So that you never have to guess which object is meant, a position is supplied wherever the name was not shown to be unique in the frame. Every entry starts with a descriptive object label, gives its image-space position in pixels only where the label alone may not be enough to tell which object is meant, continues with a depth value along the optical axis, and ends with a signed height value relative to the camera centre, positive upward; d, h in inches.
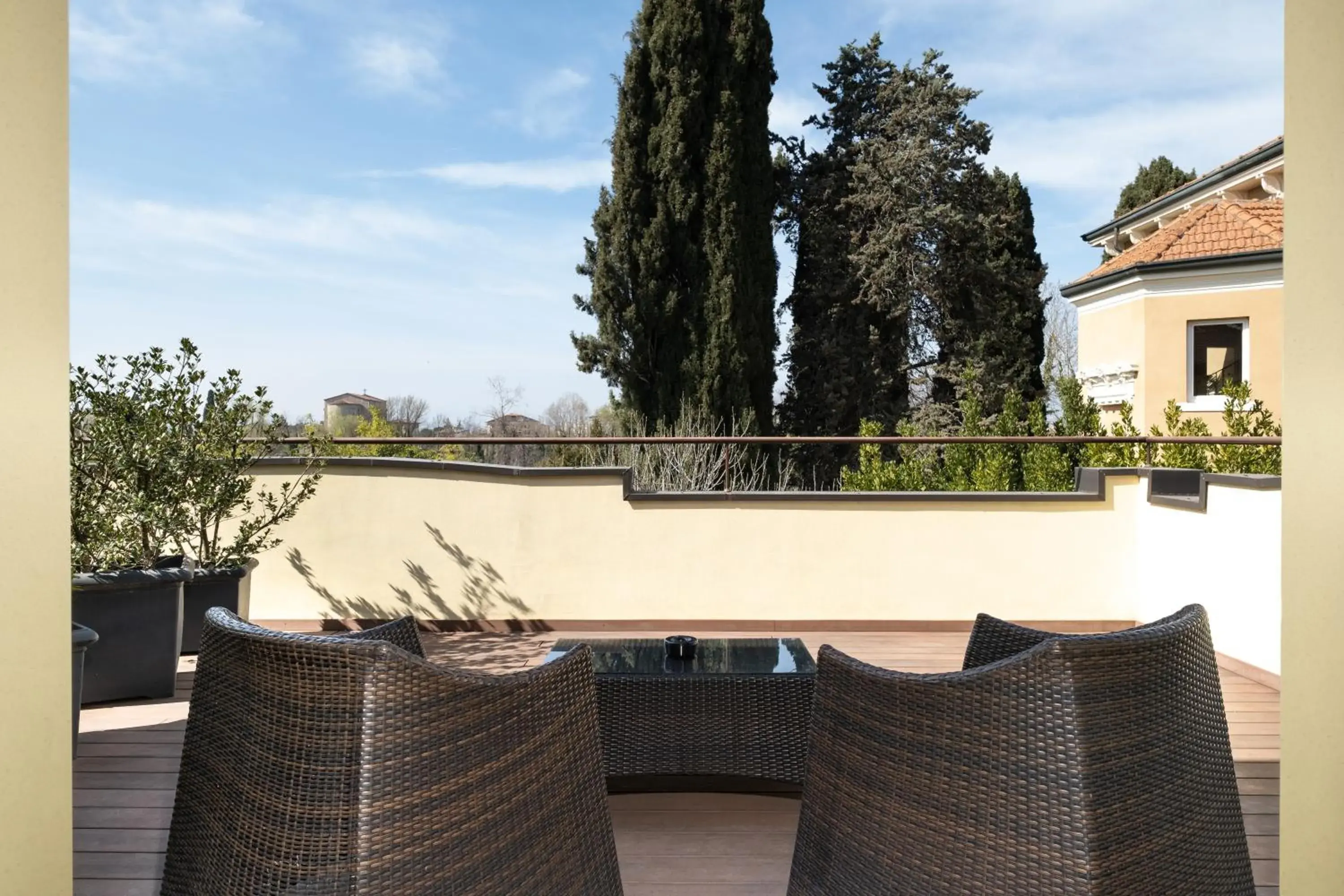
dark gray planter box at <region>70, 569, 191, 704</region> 135.2 -28.0
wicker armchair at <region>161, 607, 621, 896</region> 47.3 -18.3
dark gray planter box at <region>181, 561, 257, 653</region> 159.0 -26.4
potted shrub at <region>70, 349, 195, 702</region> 136.5 -11.6
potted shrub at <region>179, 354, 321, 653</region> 153.6 -8.4
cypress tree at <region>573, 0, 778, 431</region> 432.8 +112.3
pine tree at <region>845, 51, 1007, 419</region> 512.1 +129.3
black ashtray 103.6 -22.8
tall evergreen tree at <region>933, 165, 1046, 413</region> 521.7 +87.4
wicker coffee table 94.2 -28.7
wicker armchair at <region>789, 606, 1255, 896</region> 50.7 -19.6
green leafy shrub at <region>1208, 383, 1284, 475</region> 191.9 +1.2
